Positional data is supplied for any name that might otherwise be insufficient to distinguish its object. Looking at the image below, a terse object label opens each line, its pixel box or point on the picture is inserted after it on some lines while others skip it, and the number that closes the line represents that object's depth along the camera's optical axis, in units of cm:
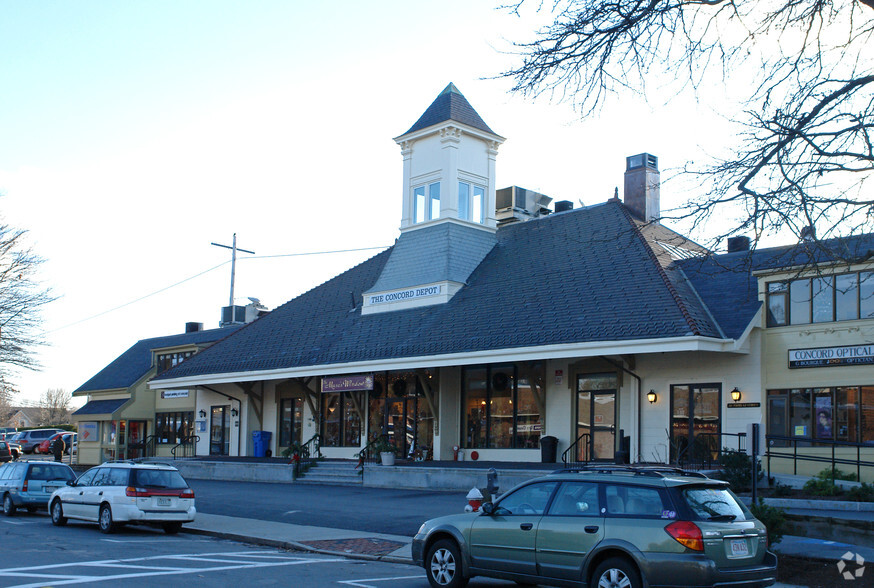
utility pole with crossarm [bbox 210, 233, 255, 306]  5347
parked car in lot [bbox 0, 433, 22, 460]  4900
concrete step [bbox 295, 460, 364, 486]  2814
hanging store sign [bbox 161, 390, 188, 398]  4128
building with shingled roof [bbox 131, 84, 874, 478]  2278
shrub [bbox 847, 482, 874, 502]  1689
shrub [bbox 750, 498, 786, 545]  1227
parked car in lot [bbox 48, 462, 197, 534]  1770
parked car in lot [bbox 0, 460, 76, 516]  2166
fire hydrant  1534
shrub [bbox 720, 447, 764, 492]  1842
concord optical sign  2128
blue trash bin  3684
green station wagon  925
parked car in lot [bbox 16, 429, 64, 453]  6217
